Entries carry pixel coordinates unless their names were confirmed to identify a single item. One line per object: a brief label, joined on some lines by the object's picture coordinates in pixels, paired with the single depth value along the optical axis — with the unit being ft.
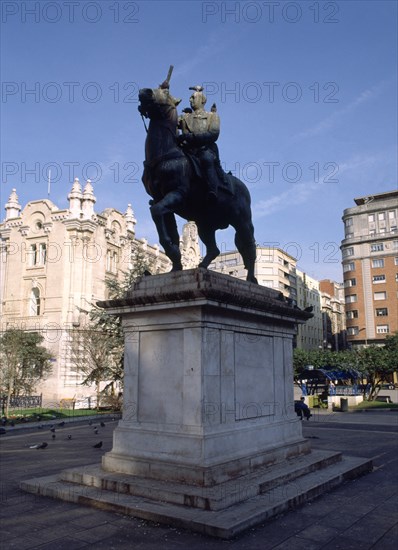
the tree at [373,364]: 134.00
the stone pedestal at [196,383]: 24.52
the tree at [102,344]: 113.19
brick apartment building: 235.81
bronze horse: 28.14
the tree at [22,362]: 131.23
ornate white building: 143.23
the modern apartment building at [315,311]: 321.73
